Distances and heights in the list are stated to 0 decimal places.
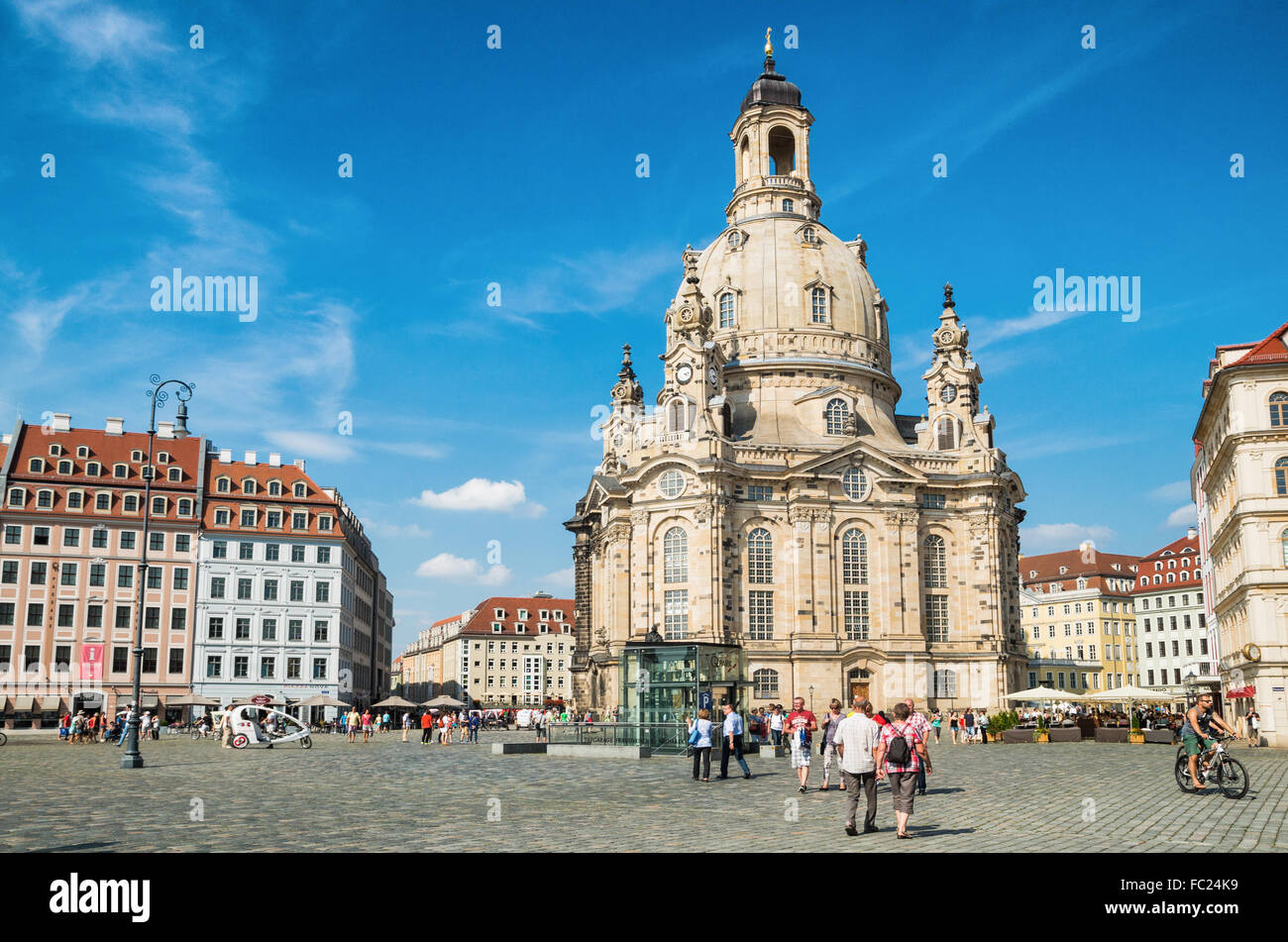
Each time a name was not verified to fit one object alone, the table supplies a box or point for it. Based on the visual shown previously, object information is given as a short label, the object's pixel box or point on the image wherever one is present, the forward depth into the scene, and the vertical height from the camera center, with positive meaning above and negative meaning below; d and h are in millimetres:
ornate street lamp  31984 -1391
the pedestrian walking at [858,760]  17203 -1486
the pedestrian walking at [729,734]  28469 -1819
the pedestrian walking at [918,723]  18625 -1058
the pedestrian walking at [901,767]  16250 -1504
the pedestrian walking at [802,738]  25275 -1730
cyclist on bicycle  22656 -1430
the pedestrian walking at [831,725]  26692 -1526
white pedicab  46188 -2690
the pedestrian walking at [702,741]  27391 -1871
